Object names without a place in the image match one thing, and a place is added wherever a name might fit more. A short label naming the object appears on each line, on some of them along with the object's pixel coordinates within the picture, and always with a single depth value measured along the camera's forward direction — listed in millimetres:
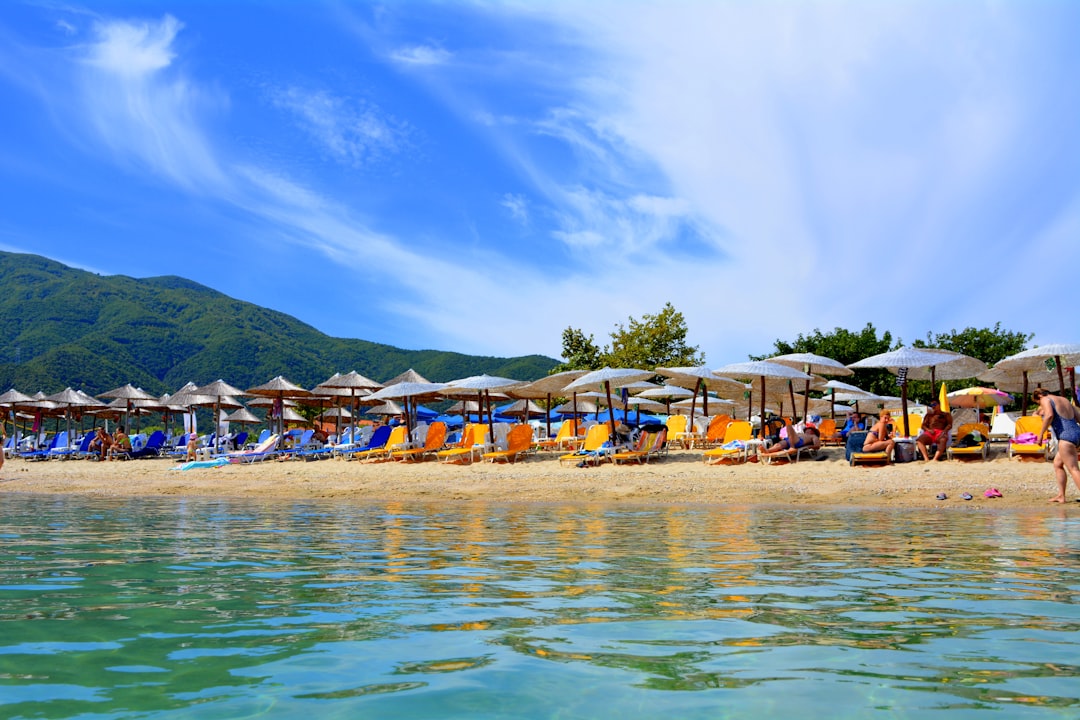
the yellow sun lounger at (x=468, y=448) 18859
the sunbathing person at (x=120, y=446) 25606
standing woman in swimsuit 10359
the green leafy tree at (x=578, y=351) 39125
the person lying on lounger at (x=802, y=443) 15875
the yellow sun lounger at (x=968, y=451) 14516
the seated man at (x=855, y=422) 17438
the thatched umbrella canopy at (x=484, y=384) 20172
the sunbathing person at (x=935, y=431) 14703
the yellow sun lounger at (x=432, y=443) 19906
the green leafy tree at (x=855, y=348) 38906
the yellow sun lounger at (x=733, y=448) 16062
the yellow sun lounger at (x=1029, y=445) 13852
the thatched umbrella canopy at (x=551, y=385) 20547
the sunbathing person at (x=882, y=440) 14688
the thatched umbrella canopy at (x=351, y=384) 24938
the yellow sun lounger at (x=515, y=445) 18402
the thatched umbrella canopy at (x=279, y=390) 25397
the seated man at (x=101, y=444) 25922
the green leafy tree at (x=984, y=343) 39156
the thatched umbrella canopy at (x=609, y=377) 17969
